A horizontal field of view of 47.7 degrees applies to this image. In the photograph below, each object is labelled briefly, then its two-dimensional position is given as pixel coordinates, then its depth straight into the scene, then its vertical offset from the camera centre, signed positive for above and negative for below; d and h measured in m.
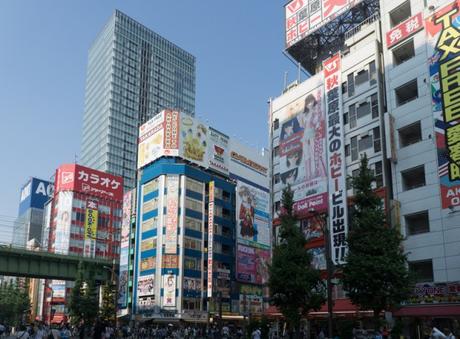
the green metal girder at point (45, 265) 57.72 +3.60
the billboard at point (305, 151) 47.06 +13.41
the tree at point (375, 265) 26.84 +1.58
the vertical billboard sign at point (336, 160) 43.25 +11.49
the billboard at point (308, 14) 50.19 +27.56
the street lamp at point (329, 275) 27.48 +1.09
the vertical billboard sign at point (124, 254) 76.12 +6.06
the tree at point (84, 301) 63.84 -0.68
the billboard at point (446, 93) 34.78 +13.75
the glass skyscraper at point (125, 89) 147.12 +62.20
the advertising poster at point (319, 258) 45.44 +3.24
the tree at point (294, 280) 31.77 +0.94
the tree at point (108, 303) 67.31 -1.04
